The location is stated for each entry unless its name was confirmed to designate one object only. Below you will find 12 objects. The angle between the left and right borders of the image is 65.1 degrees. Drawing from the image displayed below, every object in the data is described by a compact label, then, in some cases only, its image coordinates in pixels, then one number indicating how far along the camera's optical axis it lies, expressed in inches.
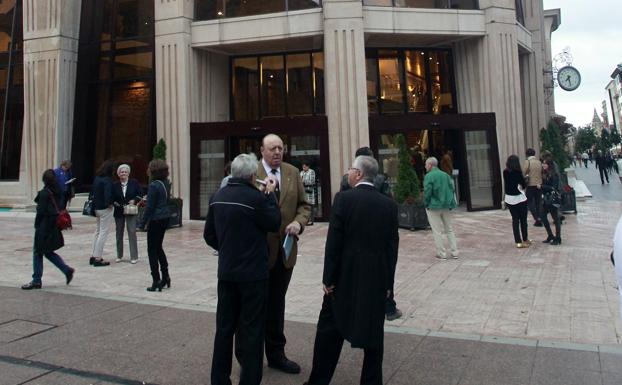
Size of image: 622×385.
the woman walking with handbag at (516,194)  378.9
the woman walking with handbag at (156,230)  274.7
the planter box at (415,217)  500.1
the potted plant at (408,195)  501.0
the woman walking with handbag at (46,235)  274.1
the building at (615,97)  4936.5
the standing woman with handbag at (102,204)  352.8
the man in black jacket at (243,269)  141.9
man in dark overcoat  138.4
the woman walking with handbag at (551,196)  391.2
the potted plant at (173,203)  563.4
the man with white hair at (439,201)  347.3
